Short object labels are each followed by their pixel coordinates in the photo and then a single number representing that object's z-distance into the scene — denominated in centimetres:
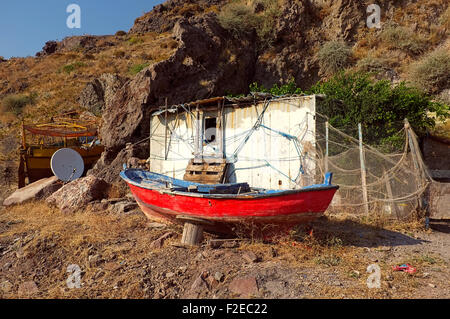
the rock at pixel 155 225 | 747
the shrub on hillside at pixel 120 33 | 4150
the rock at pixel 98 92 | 2421
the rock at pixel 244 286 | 411
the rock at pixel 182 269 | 484
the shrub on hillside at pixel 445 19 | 1836
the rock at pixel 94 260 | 528
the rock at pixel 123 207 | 912
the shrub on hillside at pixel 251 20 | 1814
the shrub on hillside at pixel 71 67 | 3038
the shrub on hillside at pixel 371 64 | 1704
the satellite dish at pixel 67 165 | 1189
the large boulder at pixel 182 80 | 1362
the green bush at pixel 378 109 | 834
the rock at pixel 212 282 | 433
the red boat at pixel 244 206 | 539
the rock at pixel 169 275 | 469
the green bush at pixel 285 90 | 1200
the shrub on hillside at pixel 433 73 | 1492
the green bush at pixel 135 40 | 3510
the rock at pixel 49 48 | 4059
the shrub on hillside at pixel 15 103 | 2475
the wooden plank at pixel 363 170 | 713
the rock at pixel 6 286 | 466
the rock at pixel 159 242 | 599
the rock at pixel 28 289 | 448
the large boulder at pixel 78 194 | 958
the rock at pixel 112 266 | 505
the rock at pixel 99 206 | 931
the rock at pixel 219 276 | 444
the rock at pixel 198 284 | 428
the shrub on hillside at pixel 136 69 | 2410
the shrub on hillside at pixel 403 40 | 1752
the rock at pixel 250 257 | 512
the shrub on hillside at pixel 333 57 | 1797
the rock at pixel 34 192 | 1054
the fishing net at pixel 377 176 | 674
